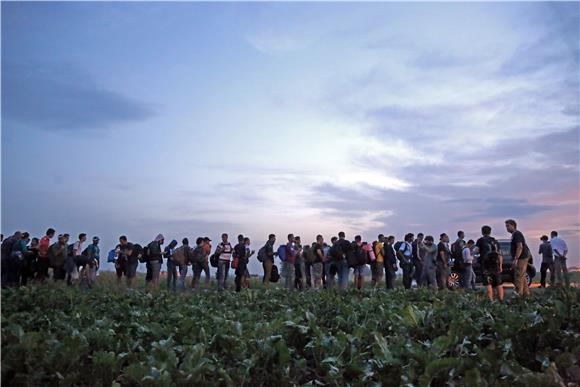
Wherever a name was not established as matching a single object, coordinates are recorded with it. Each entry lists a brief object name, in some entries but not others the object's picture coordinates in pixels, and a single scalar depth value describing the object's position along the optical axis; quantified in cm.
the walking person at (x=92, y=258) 1955
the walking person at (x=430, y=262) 1880
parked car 2205
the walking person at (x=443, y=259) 1872
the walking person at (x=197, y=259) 1981
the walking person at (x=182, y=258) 1980
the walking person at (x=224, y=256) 2000
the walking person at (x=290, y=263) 1983
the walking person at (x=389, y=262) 1942
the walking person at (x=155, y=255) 1961
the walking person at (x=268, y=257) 2009
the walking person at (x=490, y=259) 1445
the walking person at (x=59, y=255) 1895
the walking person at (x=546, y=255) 2072
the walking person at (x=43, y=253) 1898
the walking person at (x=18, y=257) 1780
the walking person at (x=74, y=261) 1938
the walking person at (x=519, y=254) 1417
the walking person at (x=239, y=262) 1978
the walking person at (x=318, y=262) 1948
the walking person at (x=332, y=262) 1905
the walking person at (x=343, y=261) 1902
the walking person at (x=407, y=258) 1970
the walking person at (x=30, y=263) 1906
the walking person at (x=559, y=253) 1961
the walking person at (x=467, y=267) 1831
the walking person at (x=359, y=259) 1888
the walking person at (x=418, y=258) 1953
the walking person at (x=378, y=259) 1983
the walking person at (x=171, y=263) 2005
